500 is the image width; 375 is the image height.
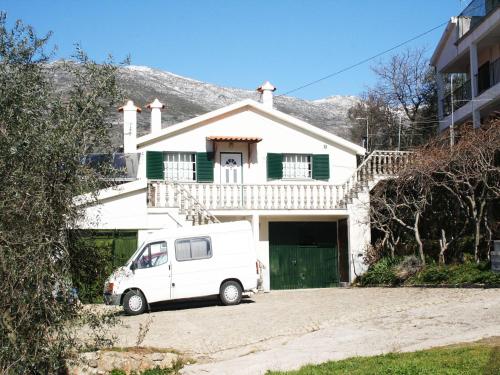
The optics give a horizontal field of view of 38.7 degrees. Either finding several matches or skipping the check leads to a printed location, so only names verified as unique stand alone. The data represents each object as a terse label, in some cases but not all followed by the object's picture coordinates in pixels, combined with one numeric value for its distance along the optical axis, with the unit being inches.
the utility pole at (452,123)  972.5
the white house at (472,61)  1074.7
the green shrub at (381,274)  927.0
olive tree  353.7
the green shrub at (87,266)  412.2
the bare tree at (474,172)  879.7
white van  770.8
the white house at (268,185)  980.6
